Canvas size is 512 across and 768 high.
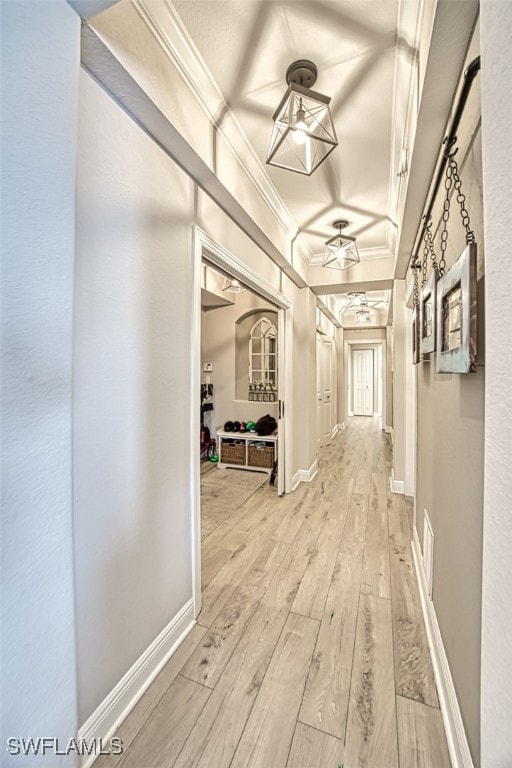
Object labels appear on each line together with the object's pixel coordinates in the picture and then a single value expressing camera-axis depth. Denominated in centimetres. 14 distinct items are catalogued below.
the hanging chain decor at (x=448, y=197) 103
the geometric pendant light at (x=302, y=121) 134
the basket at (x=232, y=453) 449
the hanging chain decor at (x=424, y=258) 188
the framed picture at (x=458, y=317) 90
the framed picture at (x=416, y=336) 197
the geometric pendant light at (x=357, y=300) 512
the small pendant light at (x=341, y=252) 270
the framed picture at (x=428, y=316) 138
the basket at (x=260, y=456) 429
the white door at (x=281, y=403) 346
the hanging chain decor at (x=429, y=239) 159
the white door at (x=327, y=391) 568
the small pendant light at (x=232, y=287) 416
